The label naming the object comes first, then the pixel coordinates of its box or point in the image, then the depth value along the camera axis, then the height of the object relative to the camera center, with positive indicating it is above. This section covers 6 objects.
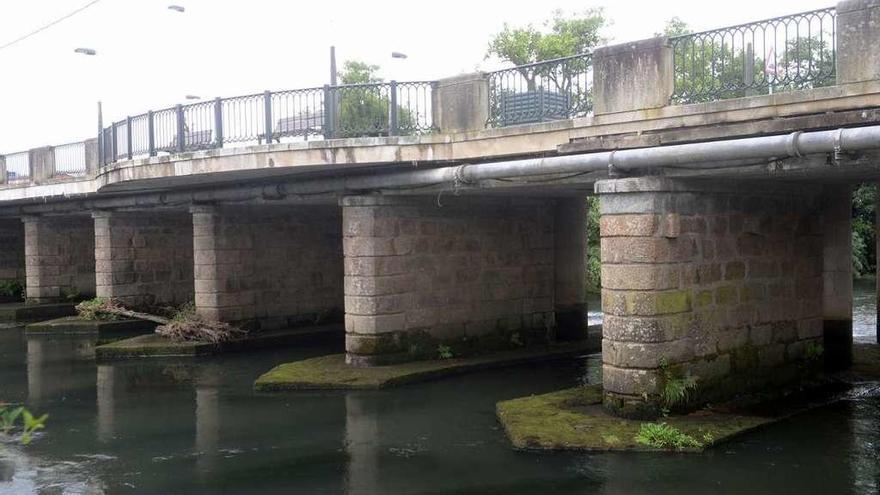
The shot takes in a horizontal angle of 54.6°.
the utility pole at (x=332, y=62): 17.40 +3.58
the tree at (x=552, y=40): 31.91 +7.43
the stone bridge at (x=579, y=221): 8.18 +0.17
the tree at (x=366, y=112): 11.22 +1.64
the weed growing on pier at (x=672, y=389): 8.82 -1.66
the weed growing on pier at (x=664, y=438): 8.18 -2.02
